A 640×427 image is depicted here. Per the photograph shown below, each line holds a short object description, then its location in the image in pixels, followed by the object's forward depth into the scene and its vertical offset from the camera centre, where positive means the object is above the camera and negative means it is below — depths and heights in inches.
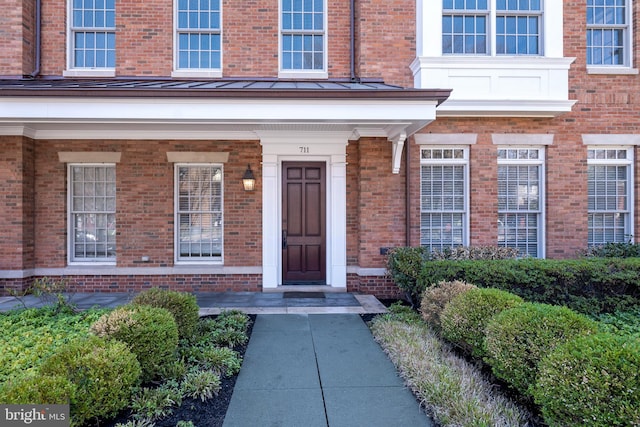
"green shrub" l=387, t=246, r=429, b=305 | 271.7 -38.4
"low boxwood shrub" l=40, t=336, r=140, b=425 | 120.3 -52.7
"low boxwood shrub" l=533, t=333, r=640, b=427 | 99.0 -46.0
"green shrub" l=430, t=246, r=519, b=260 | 303.6 -29.3
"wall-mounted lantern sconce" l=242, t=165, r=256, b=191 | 323.9 +30.8
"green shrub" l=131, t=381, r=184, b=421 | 131.5 -66.6
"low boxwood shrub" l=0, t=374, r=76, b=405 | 106.6 -50.4
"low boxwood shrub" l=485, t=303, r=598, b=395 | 135.5 -44.5
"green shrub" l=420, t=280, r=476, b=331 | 206.1 -45.7
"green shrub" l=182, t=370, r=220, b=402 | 146.5 -66.2
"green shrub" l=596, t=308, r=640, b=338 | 219.0 -64.8
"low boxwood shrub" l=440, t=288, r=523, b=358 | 169.2 -45.4
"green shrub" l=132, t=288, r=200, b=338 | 192.5 -45.3
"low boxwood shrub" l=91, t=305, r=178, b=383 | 153.5 -48.3
